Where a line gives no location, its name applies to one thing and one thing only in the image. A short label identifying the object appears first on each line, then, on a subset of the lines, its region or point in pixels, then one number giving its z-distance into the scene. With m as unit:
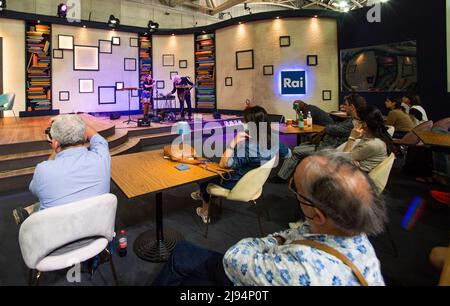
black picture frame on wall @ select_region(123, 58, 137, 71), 9.73
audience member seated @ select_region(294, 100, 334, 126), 5.16
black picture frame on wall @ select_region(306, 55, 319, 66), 8.41
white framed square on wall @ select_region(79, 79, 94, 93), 8.95
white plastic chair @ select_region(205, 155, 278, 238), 2.45
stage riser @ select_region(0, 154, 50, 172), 4.12
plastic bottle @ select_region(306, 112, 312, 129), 4.98
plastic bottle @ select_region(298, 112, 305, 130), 4.77
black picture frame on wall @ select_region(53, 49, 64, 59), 8.41
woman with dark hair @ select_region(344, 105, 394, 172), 2.78
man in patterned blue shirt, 0.90
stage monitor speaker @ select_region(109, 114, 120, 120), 8.55
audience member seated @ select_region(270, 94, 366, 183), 3.66
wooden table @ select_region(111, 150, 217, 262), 2.14
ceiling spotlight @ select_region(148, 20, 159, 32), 9.55
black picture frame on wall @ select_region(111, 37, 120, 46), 9.38
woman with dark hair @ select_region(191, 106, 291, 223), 2.67
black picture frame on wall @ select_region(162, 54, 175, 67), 10.32
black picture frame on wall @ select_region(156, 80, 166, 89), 10.41
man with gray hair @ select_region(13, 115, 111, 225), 1.69
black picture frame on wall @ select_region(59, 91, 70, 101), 8.65
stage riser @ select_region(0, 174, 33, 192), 3.90
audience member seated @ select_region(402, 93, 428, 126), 5.50
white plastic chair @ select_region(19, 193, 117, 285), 1.47
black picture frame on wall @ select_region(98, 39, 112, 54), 9.16
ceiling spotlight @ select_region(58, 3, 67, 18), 8.10
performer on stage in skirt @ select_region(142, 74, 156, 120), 7.62
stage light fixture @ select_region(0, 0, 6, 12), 7.12
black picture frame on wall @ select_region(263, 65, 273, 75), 8.68
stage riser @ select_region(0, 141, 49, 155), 4.34
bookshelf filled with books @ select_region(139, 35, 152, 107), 10.04
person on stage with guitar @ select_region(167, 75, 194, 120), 8.11
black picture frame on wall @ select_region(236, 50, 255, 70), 8.89
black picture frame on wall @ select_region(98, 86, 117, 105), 9.32
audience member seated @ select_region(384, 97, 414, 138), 5.25
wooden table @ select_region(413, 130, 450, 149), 3.34
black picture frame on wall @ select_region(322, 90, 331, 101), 8.50
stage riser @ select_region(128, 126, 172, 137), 6.91
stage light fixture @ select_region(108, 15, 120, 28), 8.85
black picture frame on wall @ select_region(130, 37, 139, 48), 9.80
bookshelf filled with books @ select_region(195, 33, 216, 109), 9.96
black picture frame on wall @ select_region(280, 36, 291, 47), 8.46
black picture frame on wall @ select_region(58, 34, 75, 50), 8.45
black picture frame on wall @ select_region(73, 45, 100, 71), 8.77
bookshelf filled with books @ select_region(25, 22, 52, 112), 8.05
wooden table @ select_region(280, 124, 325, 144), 4.42
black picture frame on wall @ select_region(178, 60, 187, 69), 10.34
